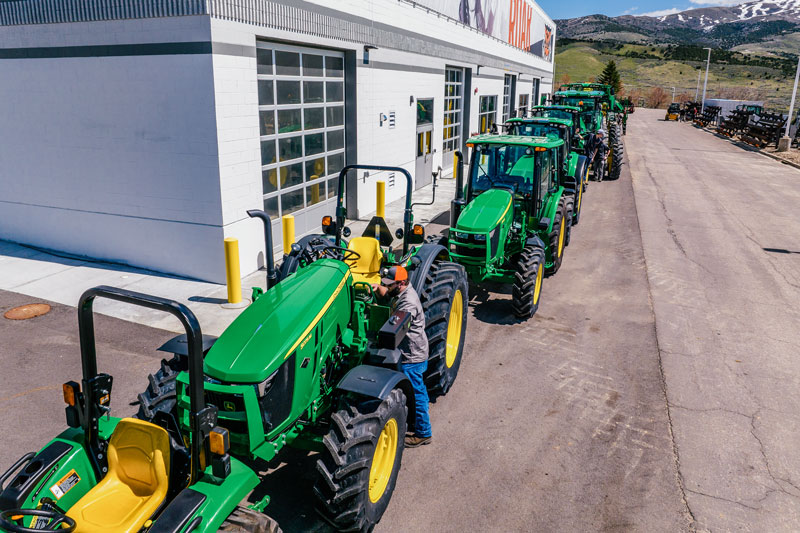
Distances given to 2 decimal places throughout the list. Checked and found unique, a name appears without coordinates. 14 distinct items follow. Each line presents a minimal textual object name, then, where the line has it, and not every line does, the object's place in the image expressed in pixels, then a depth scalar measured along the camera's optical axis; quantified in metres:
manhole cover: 8.02
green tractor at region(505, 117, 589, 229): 13.14
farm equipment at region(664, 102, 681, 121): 46.59
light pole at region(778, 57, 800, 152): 27.41
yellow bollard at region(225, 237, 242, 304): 8.39
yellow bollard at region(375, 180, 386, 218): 13.01
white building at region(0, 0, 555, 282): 8.84
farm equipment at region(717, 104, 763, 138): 33.16
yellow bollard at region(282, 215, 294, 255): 9.98
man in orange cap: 5.04
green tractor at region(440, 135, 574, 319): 7.98
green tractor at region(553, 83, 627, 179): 19.92
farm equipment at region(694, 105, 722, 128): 40.97
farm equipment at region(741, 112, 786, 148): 28.92
